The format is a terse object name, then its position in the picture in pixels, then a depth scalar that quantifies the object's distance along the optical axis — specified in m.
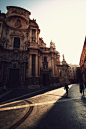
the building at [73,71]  60.67
